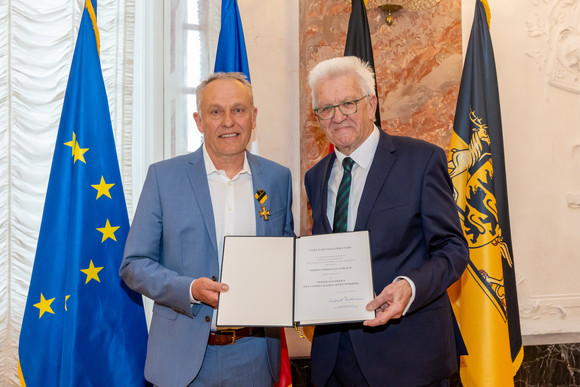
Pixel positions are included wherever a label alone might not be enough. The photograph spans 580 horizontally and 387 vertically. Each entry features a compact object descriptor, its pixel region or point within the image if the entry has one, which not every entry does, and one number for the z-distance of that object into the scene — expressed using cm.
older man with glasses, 211
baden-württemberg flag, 368
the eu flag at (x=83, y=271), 292
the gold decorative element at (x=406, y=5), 409
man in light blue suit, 223
